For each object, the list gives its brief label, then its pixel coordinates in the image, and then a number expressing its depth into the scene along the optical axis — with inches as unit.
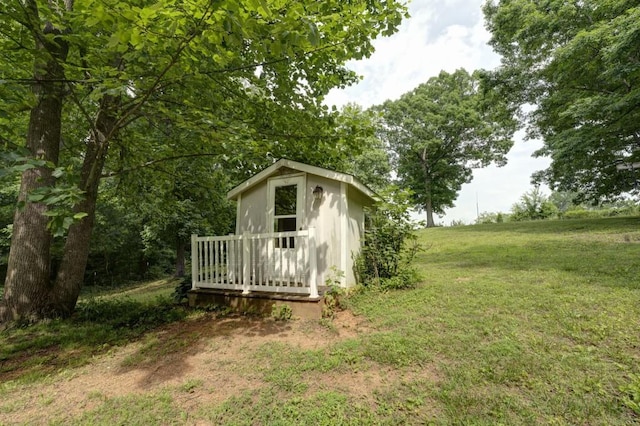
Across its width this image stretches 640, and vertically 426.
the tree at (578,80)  348.2
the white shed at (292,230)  201.0
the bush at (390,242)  215.3
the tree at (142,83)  96.4
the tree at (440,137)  915.4
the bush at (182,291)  232.5
